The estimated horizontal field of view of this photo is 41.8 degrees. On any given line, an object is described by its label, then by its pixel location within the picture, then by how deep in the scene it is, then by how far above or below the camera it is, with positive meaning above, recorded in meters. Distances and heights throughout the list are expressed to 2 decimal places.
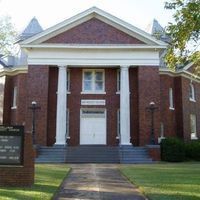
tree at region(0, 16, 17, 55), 28.09 +9.95
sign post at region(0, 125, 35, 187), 8.00 -0.90
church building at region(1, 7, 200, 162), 19.56 +3.71
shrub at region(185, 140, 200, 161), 19.48 -1.58
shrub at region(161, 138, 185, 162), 18.38 -1.43
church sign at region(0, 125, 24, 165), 8.01 -0.47
